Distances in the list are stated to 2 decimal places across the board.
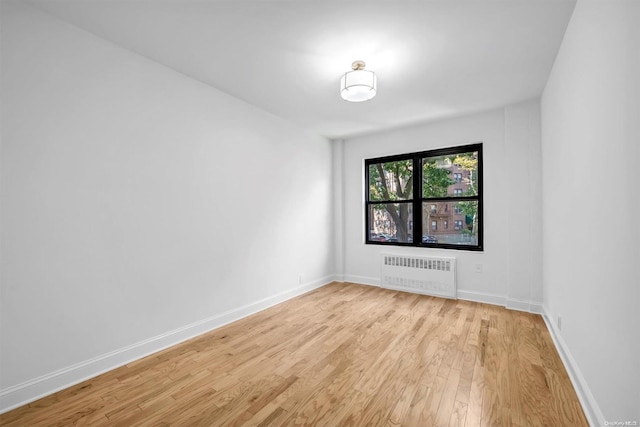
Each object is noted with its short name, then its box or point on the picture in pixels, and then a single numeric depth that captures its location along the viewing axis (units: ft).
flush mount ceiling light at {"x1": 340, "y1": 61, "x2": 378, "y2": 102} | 8.30
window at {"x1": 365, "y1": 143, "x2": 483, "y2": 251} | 13.47
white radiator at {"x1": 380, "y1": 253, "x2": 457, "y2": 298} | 13.44
